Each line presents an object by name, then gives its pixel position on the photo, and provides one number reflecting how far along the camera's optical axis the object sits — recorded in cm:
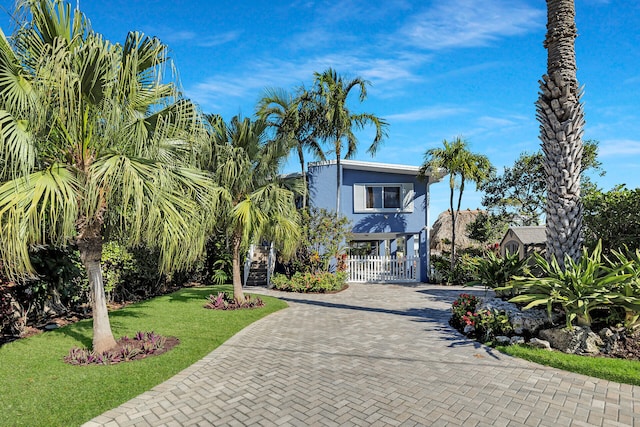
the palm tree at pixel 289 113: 1750
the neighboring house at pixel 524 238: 2044
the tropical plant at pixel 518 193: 2906
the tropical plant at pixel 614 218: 1111
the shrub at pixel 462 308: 852
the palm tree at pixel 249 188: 1013
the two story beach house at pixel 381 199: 1867
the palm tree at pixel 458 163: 1650
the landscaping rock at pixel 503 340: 683
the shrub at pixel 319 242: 1634
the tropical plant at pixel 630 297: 603
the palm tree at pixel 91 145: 472
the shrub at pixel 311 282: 1538
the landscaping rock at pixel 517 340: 675
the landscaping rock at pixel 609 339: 611
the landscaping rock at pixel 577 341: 618
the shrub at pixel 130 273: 1123
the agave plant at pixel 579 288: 624
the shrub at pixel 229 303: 1115
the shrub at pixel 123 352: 599
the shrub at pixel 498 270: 948
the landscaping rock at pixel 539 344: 644
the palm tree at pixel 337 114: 1689
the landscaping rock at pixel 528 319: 701
